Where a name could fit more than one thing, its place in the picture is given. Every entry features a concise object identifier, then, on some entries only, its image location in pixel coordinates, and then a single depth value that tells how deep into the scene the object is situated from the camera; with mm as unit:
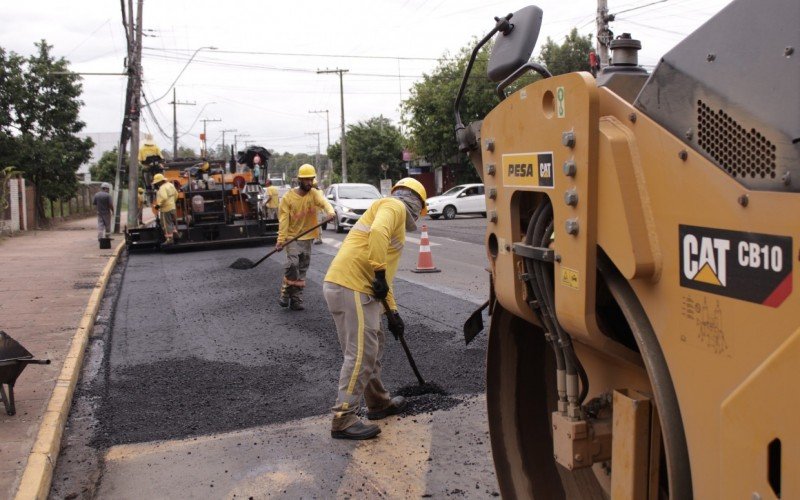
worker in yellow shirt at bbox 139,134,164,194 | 21625
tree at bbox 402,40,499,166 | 37812
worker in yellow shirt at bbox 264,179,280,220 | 20156
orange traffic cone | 13234
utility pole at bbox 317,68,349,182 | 52481
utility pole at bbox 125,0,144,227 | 25484
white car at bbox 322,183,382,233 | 22703
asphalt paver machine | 18844
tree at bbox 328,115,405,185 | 56031
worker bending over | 5145
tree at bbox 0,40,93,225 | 28891
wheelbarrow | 5359
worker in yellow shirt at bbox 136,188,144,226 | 25688
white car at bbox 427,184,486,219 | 31656
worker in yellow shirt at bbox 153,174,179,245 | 18078
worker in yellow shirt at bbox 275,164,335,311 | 10078
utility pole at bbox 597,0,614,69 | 19375
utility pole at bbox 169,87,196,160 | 67788
